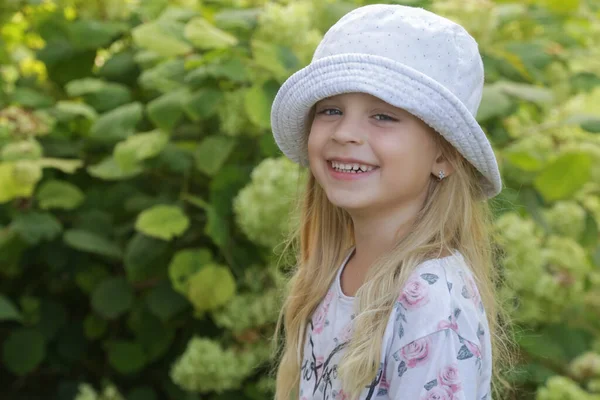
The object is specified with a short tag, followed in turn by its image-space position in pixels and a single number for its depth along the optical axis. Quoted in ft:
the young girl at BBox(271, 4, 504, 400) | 4.67
